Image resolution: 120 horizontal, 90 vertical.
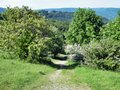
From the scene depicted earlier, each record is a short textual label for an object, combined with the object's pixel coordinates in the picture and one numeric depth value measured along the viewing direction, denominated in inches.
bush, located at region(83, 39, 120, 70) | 621.2
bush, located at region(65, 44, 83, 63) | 801.0
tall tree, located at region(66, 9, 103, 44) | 1119.4
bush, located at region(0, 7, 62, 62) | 665.6
